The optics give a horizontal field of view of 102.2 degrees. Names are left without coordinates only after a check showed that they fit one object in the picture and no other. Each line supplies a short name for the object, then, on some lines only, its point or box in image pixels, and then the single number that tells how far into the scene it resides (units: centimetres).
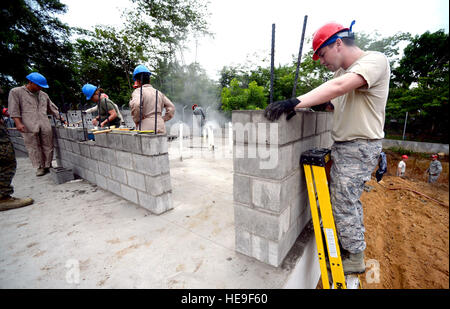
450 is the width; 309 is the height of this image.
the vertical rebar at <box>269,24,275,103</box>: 142
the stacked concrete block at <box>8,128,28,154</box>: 639
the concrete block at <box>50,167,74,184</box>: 362
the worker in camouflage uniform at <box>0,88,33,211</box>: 268
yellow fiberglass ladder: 155
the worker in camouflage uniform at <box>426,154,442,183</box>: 963
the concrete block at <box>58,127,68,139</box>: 402
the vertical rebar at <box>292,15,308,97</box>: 138
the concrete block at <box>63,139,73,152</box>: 398
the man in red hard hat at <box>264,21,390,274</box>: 129
